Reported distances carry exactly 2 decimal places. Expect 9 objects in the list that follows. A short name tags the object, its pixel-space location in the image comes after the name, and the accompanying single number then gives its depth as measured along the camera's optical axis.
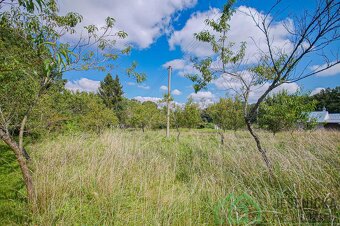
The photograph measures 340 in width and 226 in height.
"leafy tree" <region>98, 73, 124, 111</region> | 41.58
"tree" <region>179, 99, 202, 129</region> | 20.08
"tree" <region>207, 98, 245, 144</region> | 21.83
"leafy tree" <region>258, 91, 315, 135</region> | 12.84
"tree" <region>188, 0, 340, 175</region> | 3.10
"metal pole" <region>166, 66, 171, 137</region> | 18.18
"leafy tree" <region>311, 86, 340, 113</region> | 50.56
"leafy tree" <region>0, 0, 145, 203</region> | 2.61
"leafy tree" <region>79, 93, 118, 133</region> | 12.59
